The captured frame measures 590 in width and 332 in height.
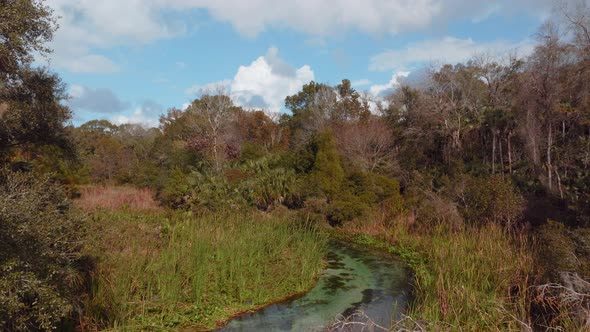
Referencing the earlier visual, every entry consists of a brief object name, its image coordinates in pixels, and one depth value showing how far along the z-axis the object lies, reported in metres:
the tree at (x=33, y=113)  9.75
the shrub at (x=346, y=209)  16.34
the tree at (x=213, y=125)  26.92
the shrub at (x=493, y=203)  11.80
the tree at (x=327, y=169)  17.38
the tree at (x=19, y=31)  6.56
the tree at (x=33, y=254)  4.20
